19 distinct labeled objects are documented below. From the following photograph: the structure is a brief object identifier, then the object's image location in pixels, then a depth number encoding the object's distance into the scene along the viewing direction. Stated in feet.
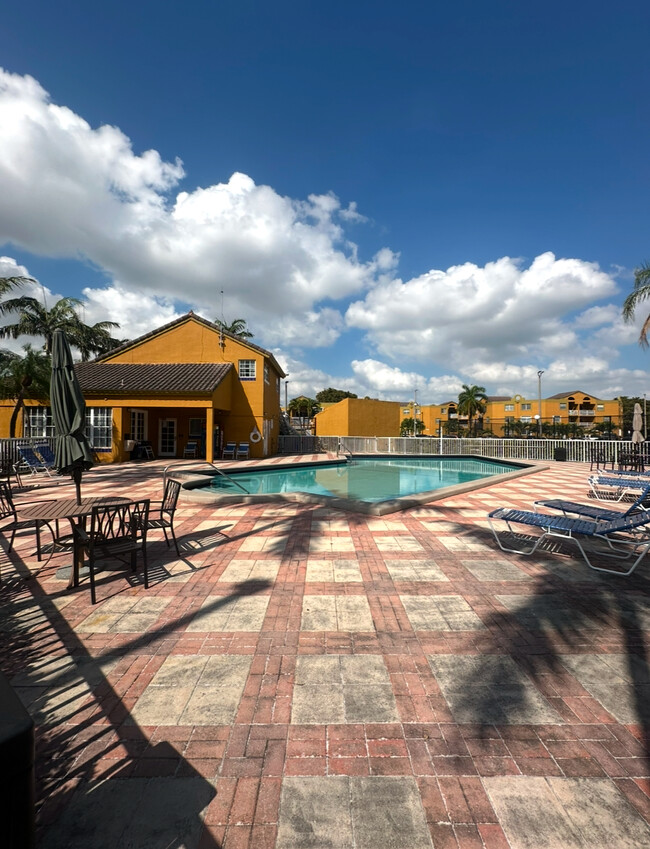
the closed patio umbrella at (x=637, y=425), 50.98
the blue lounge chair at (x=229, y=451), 68.80
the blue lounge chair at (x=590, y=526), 16.66
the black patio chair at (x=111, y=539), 13.89
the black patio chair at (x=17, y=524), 16.79
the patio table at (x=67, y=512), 14.85
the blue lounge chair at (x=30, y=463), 44.73
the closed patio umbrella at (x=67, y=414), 15.24
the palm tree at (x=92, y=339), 96.57
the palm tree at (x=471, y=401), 201.26
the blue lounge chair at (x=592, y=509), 19.10
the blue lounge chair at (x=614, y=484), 31.71
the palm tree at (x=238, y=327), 133.83
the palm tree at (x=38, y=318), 80.18
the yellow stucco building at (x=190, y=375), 67.82
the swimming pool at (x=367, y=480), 30.76
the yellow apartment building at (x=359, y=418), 108.37
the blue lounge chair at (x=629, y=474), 38.47
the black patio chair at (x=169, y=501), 17.90
